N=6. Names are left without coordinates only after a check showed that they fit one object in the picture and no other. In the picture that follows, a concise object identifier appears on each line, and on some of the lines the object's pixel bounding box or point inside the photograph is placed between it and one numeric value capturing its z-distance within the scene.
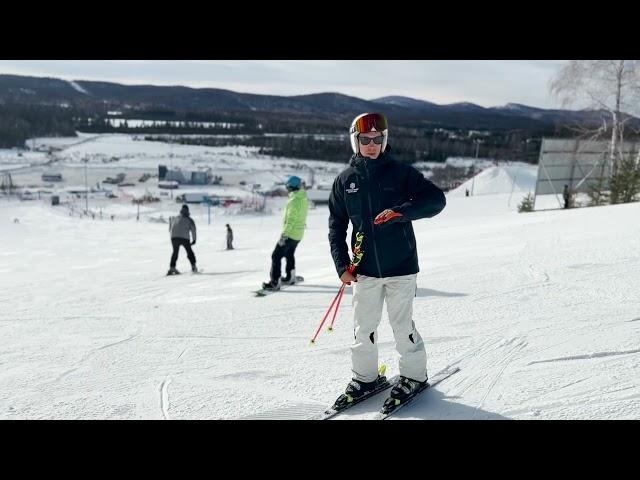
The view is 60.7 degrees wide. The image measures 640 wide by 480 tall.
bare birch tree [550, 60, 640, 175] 22.25
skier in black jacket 3.37
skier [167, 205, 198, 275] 11.13
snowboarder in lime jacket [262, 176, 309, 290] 7.86
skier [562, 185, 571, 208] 20.47
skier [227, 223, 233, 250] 17.94
